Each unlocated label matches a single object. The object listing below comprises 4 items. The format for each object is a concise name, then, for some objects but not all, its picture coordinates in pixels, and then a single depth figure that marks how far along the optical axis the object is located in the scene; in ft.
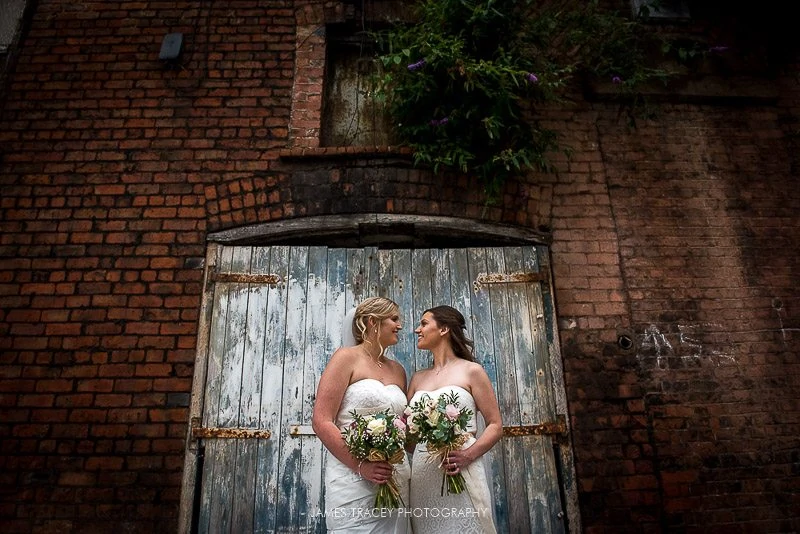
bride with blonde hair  9.21
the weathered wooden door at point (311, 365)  11.87
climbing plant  13.65
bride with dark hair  9.30
